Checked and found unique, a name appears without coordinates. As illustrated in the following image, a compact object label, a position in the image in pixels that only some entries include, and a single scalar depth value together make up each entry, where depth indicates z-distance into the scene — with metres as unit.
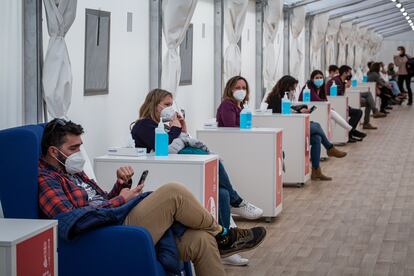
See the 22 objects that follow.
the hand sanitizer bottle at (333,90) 14.44
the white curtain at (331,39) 19.75
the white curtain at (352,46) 23.38
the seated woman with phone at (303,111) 9.76
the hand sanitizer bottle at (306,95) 12.27
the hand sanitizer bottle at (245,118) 7.65
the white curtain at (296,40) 14.68
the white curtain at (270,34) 12.39
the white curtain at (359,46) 24.66
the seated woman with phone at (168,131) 5.95
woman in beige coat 26.14
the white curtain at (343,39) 21.91
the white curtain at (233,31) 10.30
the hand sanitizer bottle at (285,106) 9.57
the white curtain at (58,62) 5.62
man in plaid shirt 4.26
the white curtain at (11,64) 5.39
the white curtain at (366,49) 26.20
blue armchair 3.96
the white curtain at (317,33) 17.61
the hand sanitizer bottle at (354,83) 19.22
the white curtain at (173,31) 7.84
